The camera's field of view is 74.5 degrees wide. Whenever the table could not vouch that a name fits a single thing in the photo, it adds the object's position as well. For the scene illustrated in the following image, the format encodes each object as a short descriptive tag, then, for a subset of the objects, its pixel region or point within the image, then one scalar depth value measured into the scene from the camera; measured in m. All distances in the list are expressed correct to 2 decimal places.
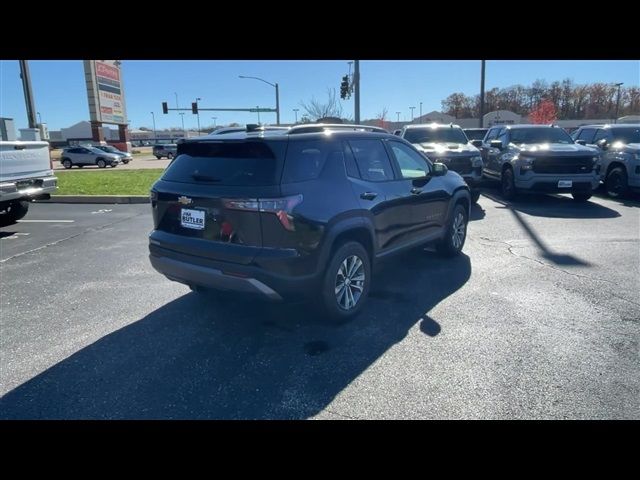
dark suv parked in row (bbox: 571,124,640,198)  10.76
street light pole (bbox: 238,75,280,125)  34.50
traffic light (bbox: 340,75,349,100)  21.56
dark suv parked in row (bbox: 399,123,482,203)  10.23
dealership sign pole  37.56
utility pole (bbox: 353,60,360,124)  15.67
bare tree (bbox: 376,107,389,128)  48.06
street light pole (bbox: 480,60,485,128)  24.82
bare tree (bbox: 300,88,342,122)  30.77
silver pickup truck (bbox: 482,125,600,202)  10.02
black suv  3.41
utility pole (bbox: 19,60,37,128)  15.73
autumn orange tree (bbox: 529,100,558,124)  65.12
